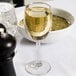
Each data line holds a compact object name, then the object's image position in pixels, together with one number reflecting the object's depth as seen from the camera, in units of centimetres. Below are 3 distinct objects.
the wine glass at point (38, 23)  82
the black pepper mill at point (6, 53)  70
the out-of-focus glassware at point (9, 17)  96
